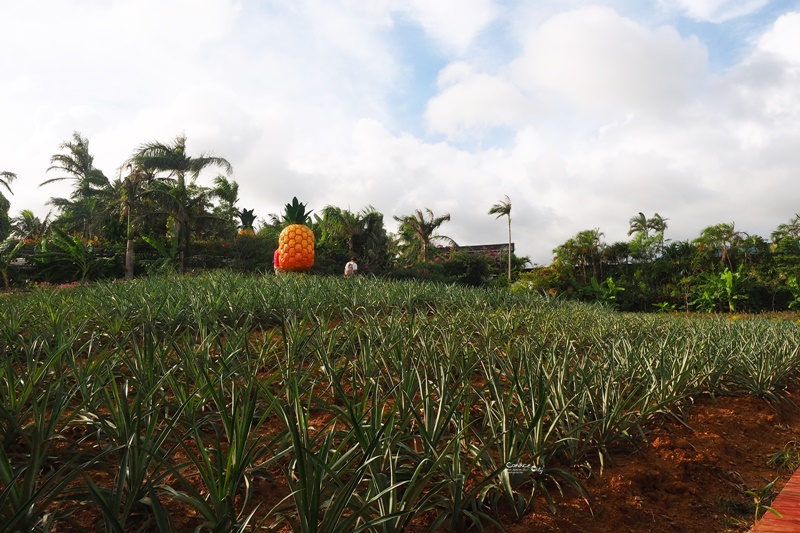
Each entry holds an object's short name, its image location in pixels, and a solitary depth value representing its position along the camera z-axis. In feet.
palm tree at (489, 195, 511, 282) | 88.02
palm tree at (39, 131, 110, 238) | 91.79
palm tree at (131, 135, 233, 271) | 68.08
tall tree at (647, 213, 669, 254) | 80.53
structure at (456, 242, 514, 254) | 98.61
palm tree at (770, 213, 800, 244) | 65.41
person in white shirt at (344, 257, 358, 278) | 45.00
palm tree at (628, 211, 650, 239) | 80.71
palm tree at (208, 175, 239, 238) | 77.15
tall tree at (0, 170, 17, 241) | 82.33
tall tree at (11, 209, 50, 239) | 103.68
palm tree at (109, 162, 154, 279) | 68.13
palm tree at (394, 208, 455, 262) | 87.97
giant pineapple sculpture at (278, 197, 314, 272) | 44.78
